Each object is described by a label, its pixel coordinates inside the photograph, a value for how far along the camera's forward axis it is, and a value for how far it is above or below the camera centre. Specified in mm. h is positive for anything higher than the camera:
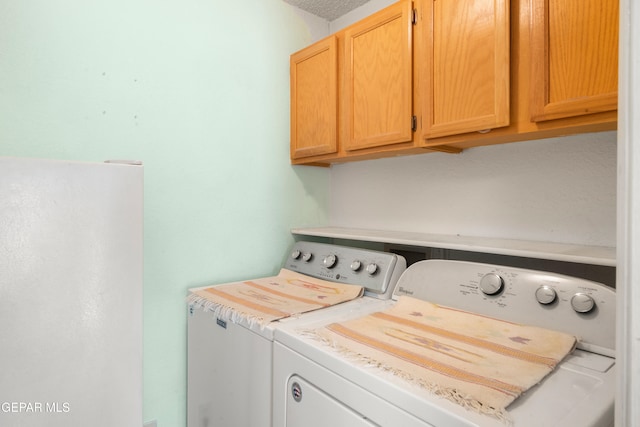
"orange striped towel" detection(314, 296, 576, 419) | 702 -354
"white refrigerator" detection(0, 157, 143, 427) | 793 -202
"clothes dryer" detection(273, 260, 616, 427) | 668 -376
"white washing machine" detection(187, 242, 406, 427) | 1108 -480
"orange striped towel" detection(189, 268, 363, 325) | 1214 -349
